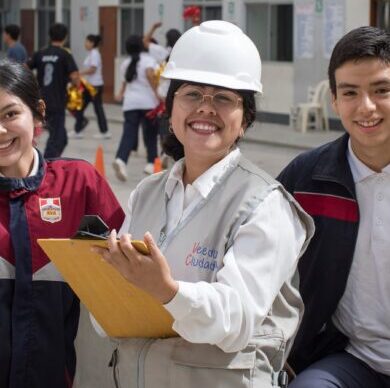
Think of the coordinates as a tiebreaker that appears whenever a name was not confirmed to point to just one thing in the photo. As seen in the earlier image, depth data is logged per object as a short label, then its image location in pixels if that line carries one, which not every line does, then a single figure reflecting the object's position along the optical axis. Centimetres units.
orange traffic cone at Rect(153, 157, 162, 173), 1166
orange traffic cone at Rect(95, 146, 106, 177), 1220
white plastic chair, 1855
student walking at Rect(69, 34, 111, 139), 1828
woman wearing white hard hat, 233
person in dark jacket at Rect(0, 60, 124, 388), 302
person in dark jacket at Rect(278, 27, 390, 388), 289
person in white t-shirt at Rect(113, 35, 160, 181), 1280
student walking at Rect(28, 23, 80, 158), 1223
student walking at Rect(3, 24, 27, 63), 1614
